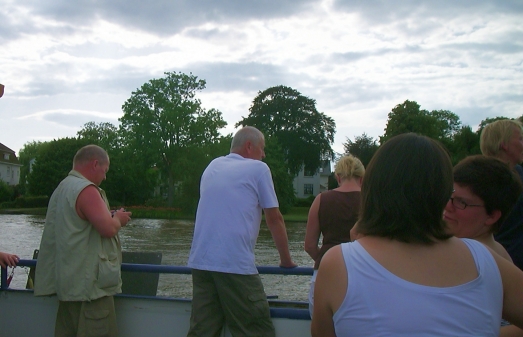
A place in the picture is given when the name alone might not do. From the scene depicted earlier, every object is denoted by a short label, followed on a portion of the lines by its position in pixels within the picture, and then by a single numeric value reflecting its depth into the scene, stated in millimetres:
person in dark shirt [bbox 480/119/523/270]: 3695
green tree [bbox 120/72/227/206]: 59969
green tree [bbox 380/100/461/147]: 62094
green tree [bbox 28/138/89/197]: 68125
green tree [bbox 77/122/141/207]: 63000
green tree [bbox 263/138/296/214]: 52312
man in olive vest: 3789
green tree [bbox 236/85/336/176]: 70000
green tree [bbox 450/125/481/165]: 56438
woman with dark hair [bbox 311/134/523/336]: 1495
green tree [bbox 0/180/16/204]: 73669
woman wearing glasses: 2277
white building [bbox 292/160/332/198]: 100125
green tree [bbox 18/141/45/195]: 106162
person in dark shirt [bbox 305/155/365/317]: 3979
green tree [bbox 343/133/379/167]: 61031
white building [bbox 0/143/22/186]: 104062
